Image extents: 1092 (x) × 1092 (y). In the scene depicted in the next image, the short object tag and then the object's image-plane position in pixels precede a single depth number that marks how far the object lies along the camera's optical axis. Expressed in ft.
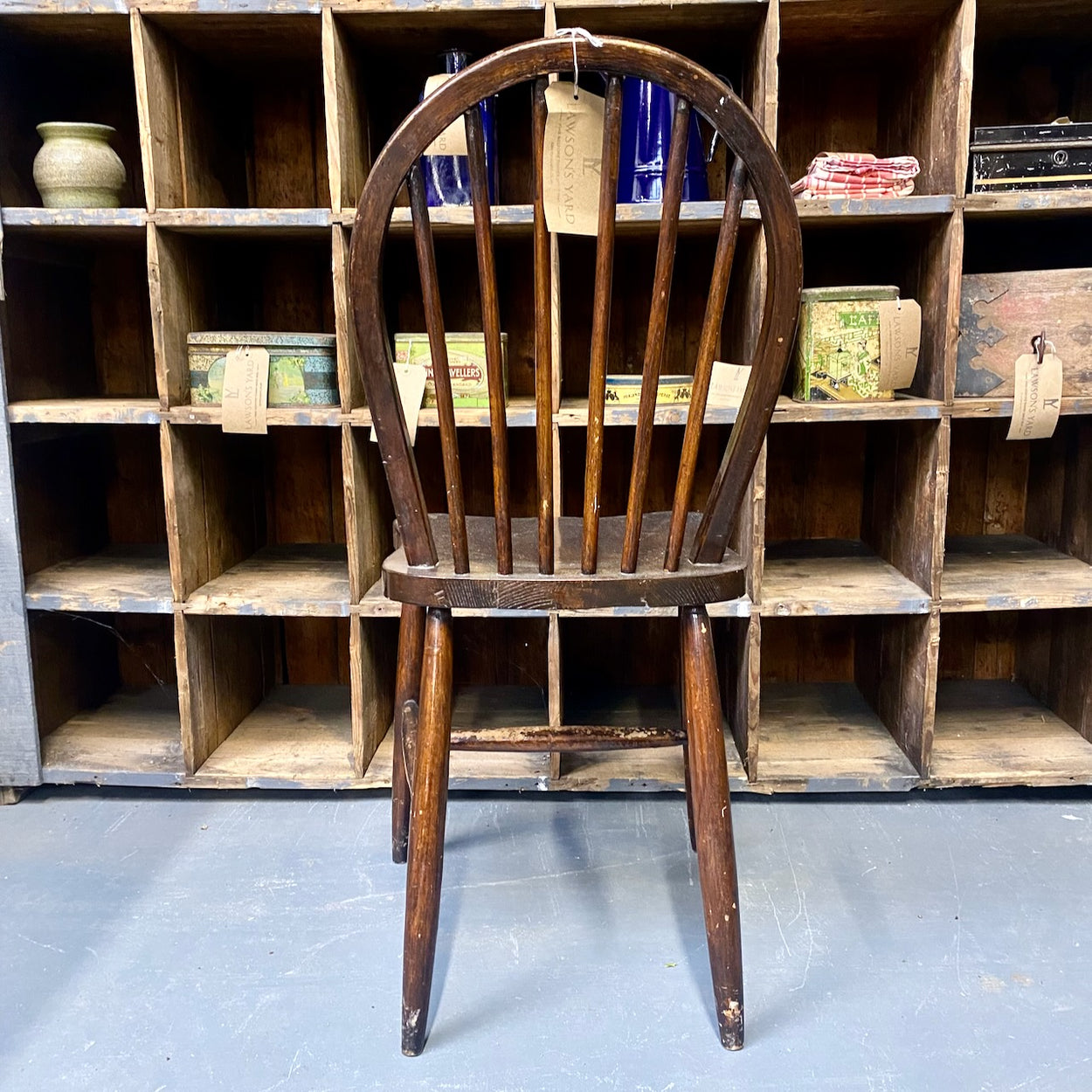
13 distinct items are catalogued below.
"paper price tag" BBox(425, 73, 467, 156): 5.19
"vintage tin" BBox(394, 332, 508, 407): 5.67
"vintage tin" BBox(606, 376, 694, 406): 5.62
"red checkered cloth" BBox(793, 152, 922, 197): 5.44
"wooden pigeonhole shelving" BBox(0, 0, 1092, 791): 5.40
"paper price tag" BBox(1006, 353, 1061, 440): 5.33
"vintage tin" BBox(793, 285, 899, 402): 5.58
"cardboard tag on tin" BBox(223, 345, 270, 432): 5.49
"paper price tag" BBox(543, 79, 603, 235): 3.25
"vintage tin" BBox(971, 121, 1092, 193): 5.37
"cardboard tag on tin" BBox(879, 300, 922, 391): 5.54
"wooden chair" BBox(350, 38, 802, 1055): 3.03
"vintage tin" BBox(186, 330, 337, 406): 5.72
